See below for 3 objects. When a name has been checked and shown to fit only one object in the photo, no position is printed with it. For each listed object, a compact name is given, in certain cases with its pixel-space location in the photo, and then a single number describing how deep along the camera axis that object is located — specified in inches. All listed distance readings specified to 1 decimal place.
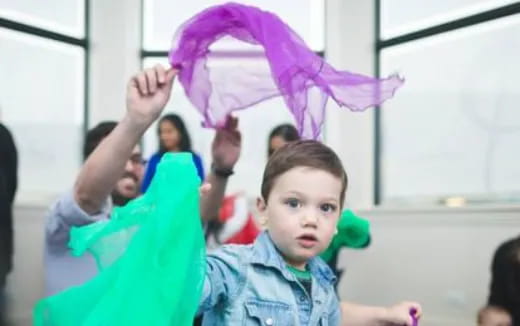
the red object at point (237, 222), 115.0
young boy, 47.0
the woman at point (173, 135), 128.2
